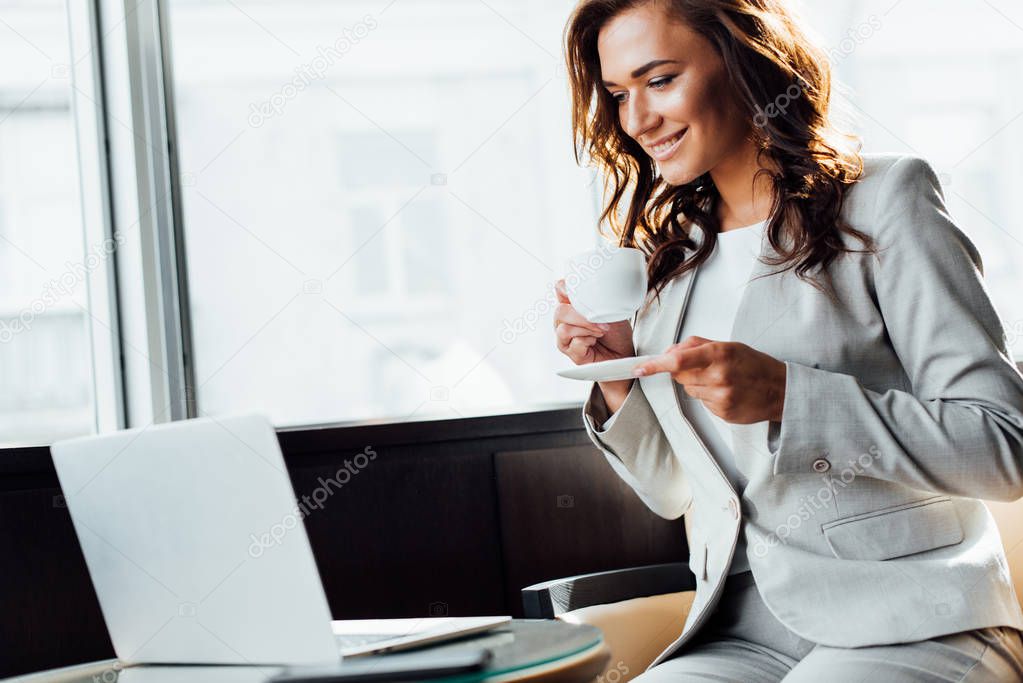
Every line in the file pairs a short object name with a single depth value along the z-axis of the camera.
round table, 0.97
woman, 1.23
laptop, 0.96
